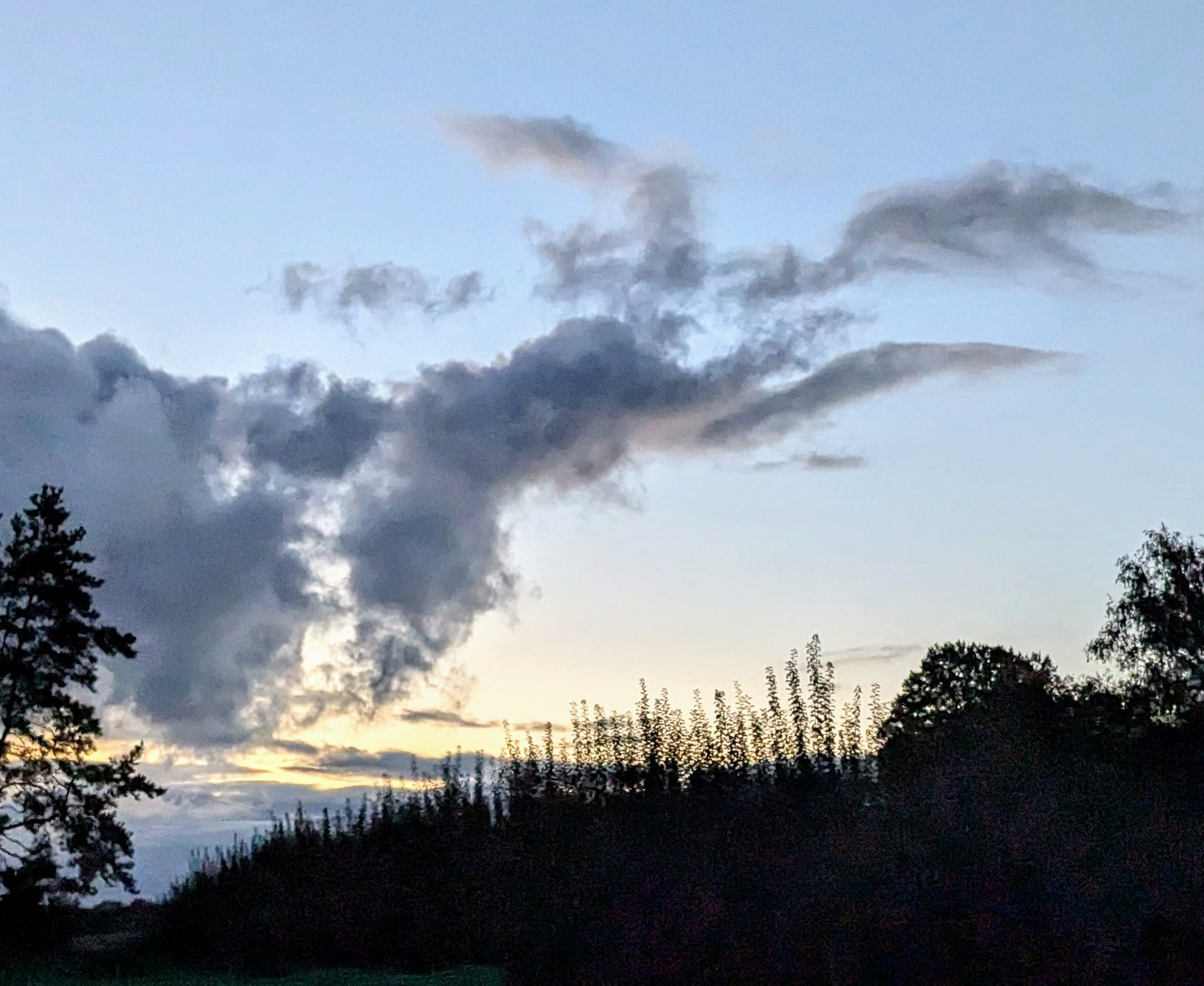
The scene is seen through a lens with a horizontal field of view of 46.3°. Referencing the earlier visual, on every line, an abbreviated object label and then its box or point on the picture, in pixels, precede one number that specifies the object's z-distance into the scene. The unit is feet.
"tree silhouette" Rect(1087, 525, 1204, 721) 163.63
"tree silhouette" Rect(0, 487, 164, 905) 130.11
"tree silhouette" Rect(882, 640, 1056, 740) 182.68
